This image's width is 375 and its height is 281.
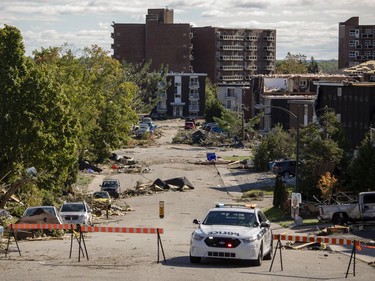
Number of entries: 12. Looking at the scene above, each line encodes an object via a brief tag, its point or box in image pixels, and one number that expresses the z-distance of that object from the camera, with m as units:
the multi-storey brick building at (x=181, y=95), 180.74
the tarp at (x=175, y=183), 66.44
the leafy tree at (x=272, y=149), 78.88
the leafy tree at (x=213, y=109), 146.98
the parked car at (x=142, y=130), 126.06
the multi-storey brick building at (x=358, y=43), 191.25
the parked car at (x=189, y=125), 144.88
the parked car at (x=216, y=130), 125.32
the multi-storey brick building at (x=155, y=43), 192.62
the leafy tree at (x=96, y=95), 72.25
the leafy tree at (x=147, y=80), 167.88
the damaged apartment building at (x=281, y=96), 99.69
